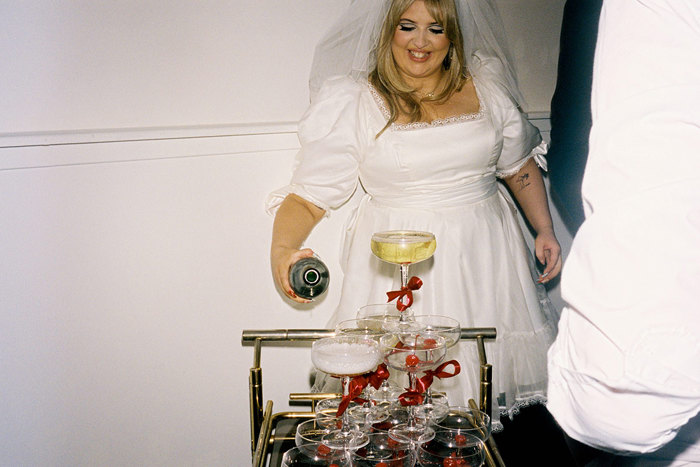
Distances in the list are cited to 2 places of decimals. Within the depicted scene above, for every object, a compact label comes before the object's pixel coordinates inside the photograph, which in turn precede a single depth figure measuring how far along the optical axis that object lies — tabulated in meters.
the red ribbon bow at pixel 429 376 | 1.10
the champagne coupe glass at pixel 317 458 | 1.02
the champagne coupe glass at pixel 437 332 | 1.14
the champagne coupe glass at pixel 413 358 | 1.06
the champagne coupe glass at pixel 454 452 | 1.02
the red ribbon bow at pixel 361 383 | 1.06
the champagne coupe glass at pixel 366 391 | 1.11
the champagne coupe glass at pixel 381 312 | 1.24
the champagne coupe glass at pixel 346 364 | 1.04
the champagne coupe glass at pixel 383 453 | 1.03
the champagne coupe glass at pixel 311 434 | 1.05
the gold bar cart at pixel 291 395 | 1.24
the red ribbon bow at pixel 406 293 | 1.12
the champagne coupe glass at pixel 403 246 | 1.18
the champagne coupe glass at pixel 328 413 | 1.09
